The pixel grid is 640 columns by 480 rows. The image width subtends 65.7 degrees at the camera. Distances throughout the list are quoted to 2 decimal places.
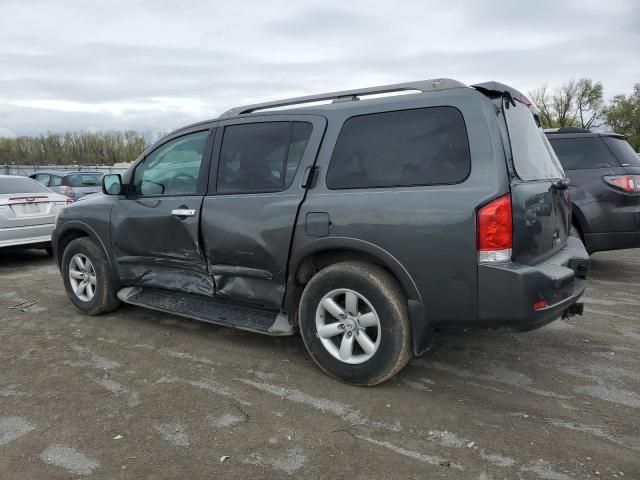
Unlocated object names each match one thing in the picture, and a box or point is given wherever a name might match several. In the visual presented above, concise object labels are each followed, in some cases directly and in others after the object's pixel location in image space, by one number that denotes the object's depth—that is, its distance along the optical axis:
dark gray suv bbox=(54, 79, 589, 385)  2.83
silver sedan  7.38
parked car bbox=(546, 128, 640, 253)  5.66
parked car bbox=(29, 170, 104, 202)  14.12
